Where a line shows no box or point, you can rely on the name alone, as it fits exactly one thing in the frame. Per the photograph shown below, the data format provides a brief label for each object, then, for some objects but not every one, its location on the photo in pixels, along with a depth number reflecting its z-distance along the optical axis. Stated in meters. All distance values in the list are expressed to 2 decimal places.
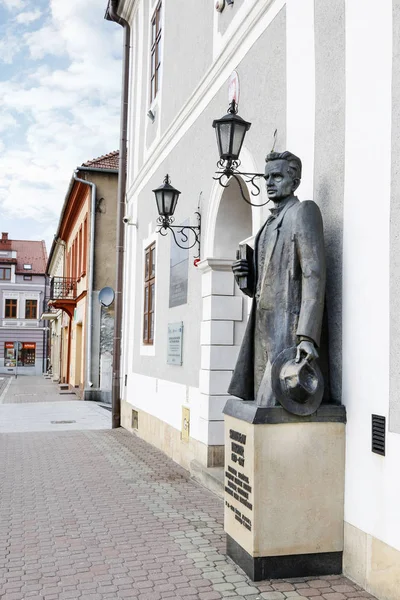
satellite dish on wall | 20.25
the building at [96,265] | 20.39
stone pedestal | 4.22
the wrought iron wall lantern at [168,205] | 8.23
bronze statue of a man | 4.29
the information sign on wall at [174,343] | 8.95
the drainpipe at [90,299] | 20.28
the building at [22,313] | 54.81
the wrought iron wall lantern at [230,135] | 5.70
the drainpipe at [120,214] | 13.62
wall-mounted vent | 4.02
